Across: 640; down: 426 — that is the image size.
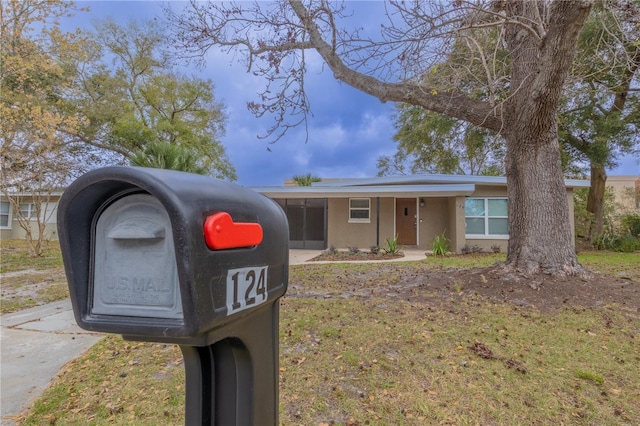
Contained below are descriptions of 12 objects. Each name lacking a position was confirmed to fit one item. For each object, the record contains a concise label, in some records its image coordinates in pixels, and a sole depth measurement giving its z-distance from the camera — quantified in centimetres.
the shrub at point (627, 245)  1196
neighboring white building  1898
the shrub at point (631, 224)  1356
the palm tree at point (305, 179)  1471
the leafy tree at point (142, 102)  1634
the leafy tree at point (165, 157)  1031
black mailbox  71
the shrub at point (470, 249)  1186
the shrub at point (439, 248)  1142
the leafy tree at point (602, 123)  1130
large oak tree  439
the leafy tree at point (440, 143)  1244
